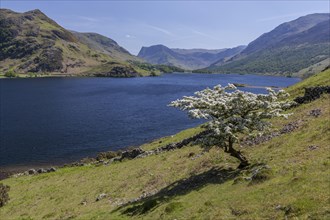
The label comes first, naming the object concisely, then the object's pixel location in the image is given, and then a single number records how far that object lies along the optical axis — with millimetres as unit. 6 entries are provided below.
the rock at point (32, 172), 65488
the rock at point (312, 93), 48100
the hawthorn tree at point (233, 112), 29797
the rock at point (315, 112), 39638
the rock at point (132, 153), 57853
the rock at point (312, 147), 29125
